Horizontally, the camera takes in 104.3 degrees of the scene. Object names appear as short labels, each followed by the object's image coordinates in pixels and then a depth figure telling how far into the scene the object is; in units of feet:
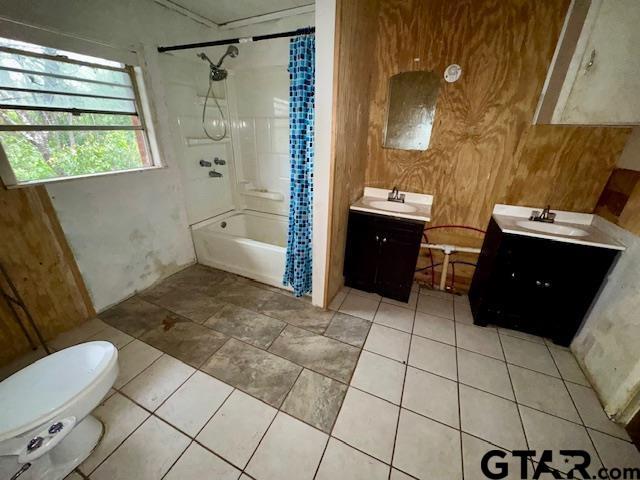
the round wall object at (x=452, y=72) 6.28
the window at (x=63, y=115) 4.85
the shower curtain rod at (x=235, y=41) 5.26
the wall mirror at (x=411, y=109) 6.69
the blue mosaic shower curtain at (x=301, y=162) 5.64
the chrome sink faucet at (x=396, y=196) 7.53
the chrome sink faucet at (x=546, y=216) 6.34
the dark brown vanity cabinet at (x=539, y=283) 5.36
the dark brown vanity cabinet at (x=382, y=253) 6.65
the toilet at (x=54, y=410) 3.14
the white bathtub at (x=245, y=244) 7.84
